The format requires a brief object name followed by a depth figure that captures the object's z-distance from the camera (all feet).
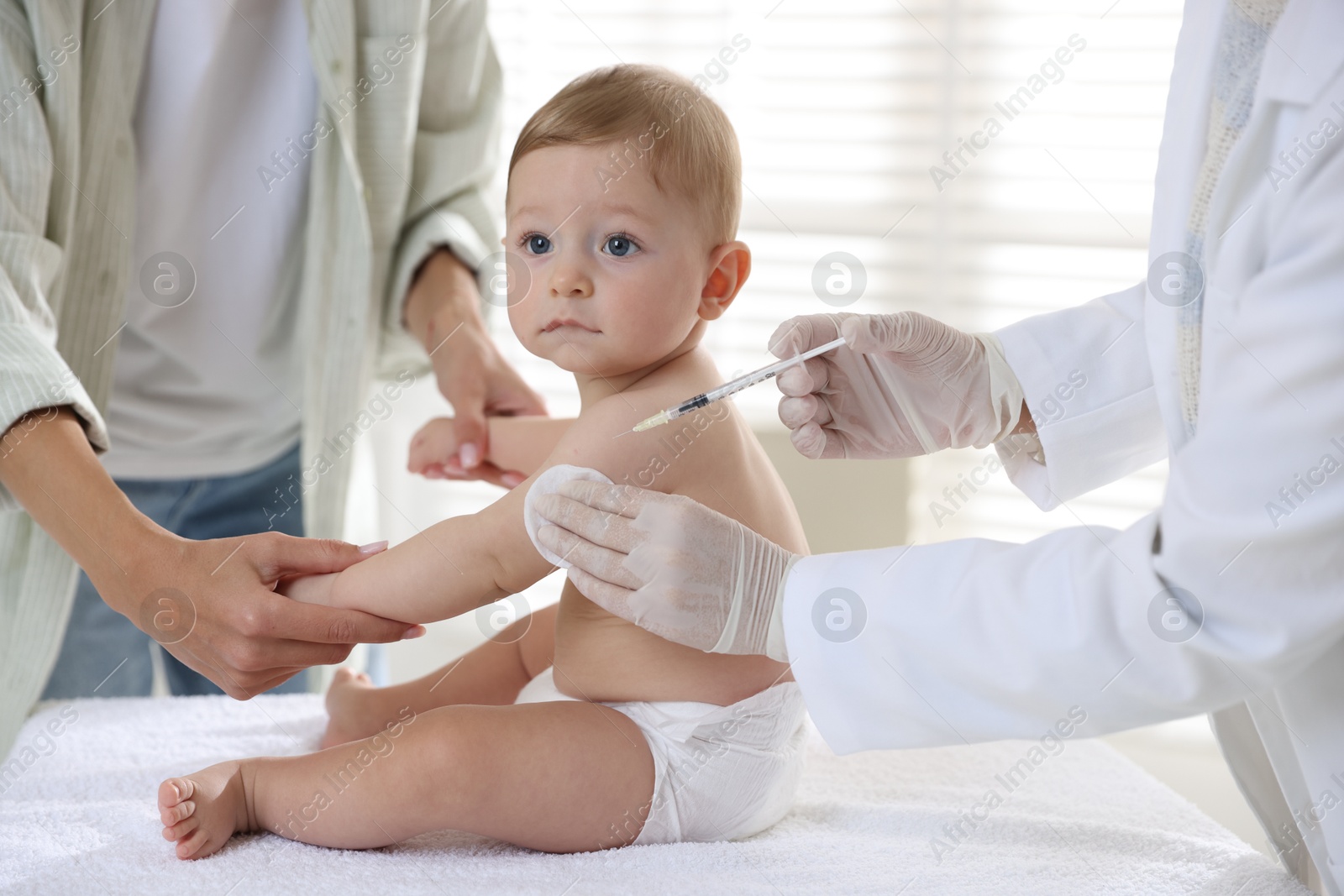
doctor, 2.16
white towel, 2.78
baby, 2.99
